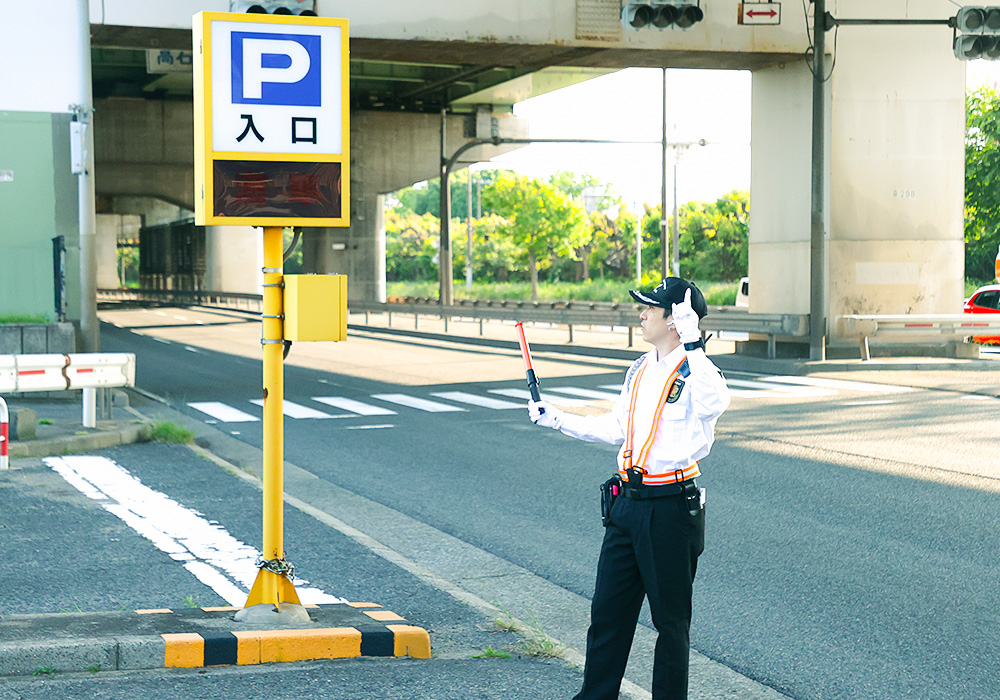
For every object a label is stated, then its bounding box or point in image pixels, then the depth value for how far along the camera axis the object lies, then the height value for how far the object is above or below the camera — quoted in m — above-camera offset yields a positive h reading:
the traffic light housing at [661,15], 18.75 +4.24
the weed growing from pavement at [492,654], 5.72 -1.74
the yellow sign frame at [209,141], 5.81 +0.71
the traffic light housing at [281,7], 7.44 +1.74
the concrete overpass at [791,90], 20.23 +3.68
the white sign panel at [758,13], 21.77 +4.89
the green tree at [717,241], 88.19 +3.26
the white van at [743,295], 44.28 -0.38
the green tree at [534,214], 81.56 +4.87
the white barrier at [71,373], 12.56 -0.92
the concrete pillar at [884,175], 23.73 +2.16
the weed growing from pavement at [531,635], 5.80 -1.75
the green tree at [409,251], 125.69 +3.67
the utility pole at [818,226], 22.33 +1.09
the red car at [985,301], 27.95 -0.40
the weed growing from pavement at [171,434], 13.42 -1.64
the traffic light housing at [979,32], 20.05 +4.19
